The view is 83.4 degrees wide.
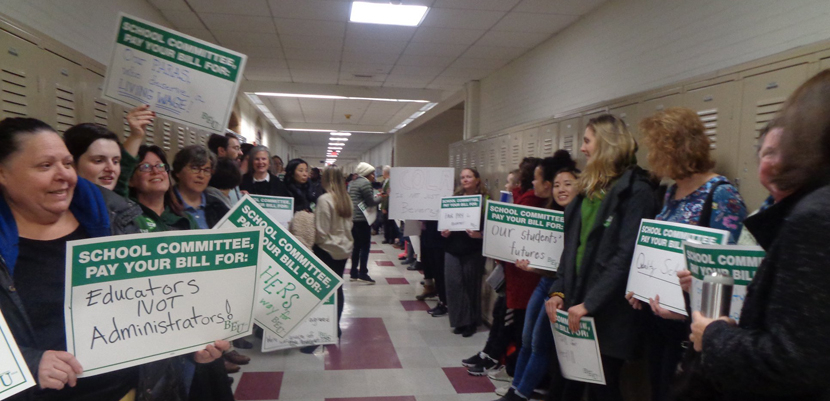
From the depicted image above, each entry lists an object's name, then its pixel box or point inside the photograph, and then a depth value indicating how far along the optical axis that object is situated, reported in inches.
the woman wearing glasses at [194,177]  100.0
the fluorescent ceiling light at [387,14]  178.7
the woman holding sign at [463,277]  158.7
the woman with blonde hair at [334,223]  146.9
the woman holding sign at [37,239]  45.7
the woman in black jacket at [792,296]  32.3
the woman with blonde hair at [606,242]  79.0
